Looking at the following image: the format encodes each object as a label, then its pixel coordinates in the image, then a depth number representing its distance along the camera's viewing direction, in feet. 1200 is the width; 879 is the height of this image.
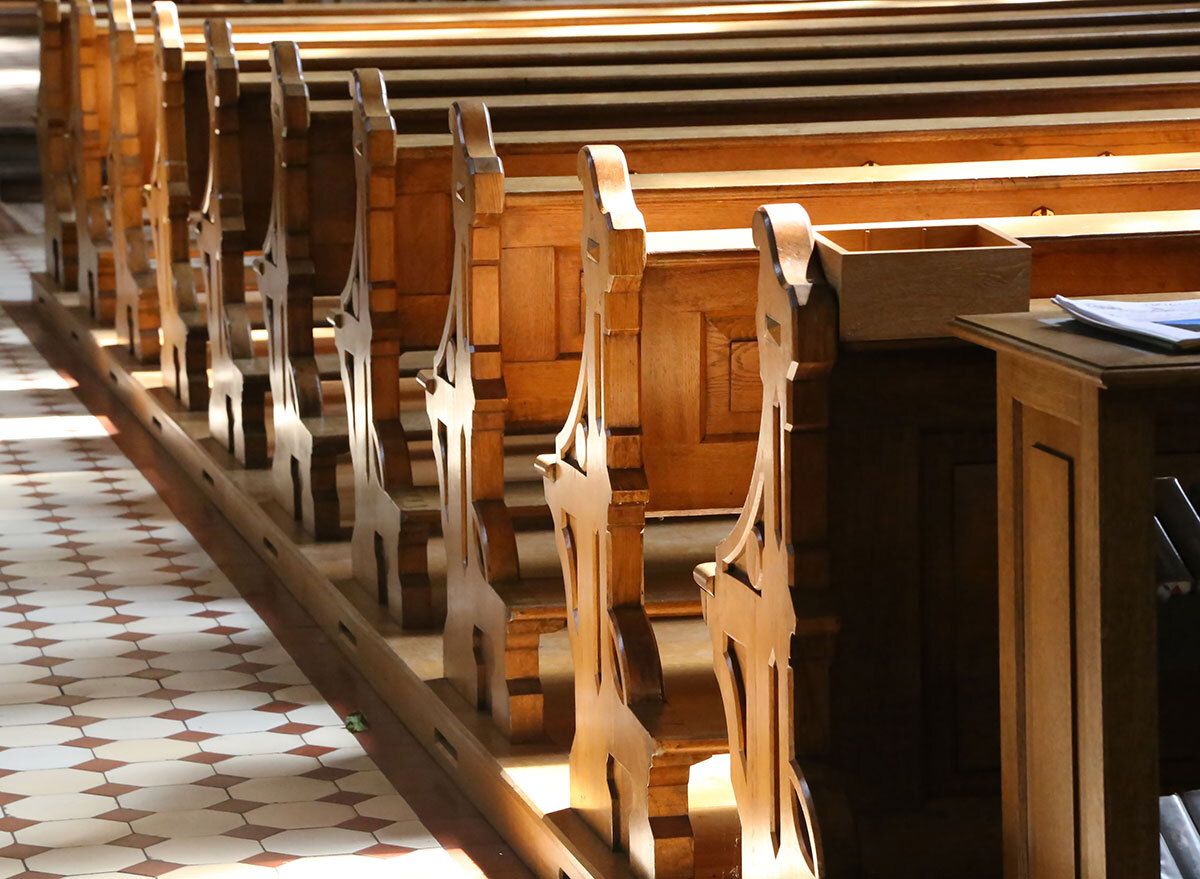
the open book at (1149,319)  11.66
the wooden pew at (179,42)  41.45
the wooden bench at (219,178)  35.60
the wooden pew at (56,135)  55.98
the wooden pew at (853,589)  15.52
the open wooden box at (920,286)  14.84
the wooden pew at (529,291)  23.15
